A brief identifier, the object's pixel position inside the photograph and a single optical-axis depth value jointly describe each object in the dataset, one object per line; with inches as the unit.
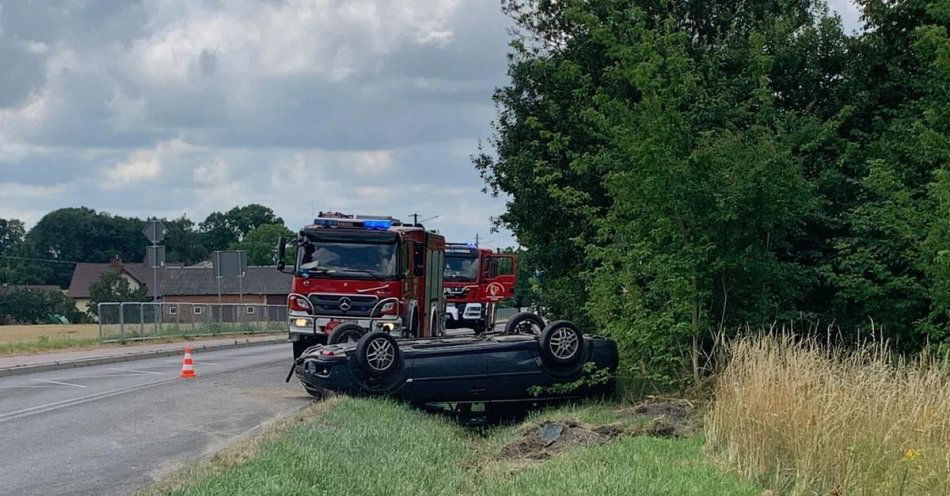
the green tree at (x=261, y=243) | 5408.5
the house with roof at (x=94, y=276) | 4731.8
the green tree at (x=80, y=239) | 5378.9
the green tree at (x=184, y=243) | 5856.3
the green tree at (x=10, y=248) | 4788.4
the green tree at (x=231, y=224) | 6186.0
